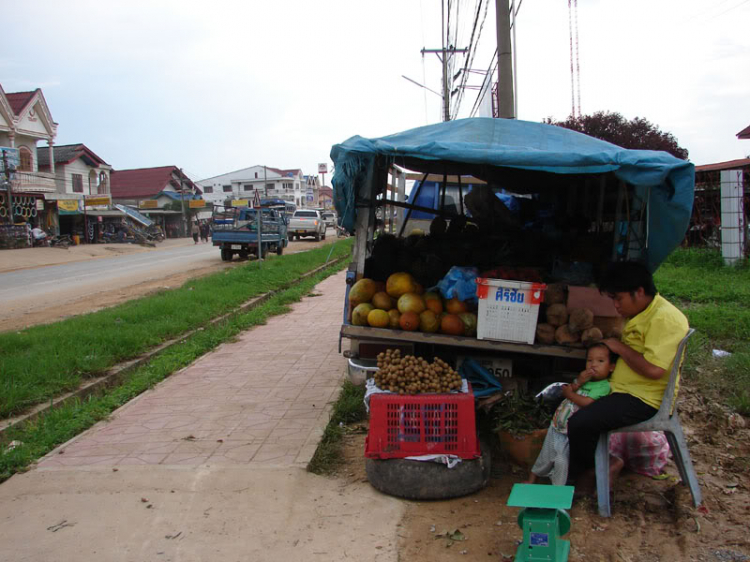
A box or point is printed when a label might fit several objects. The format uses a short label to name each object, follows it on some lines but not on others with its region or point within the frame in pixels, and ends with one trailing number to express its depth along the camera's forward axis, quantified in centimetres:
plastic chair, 349
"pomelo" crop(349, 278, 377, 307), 478
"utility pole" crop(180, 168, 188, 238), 5828
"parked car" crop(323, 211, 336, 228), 6045
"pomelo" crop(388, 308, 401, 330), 452
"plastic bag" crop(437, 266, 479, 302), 454
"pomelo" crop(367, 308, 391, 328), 452
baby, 367
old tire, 380
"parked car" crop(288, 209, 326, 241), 3962
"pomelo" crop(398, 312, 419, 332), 445
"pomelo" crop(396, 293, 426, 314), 450
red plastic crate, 386
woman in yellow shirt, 345
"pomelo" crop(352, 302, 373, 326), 462
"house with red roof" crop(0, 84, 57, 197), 3538
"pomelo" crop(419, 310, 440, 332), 447
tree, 2053
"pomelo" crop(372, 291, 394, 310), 467
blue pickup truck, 2342
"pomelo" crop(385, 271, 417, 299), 472
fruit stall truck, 411
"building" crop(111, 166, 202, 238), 5900
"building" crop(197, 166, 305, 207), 9894
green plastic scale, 285
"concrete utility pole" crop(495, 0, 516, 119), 994
